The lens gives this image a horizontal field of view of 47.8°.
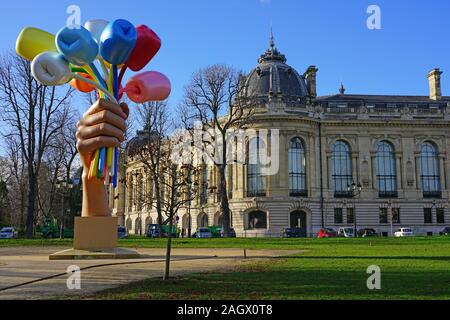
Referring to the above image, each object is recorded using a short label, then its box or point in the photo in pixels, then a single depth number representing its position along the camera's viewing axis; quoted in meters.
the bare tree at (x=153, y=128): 46.81
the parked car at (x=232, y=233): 57.43
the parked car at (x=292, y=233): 57.38
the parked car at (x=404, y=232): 58.91
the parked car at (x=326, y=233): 56.78
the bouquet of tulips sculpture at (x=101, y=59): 20.47
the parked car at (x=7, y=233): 53.28
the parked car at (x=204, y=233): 55.79
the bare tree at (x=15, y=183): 51.16
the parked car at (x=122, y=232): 55.99
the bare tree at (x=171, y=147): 42.83
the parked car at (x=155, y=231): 61.50
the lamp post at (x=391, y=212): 65.00
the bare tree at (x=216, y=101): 48.56
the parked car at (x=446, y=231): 63.36
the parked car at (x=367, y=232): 60.12
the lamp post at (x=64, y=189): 46.78
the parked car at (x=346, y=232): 57.41
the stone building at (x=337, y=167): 62.56
